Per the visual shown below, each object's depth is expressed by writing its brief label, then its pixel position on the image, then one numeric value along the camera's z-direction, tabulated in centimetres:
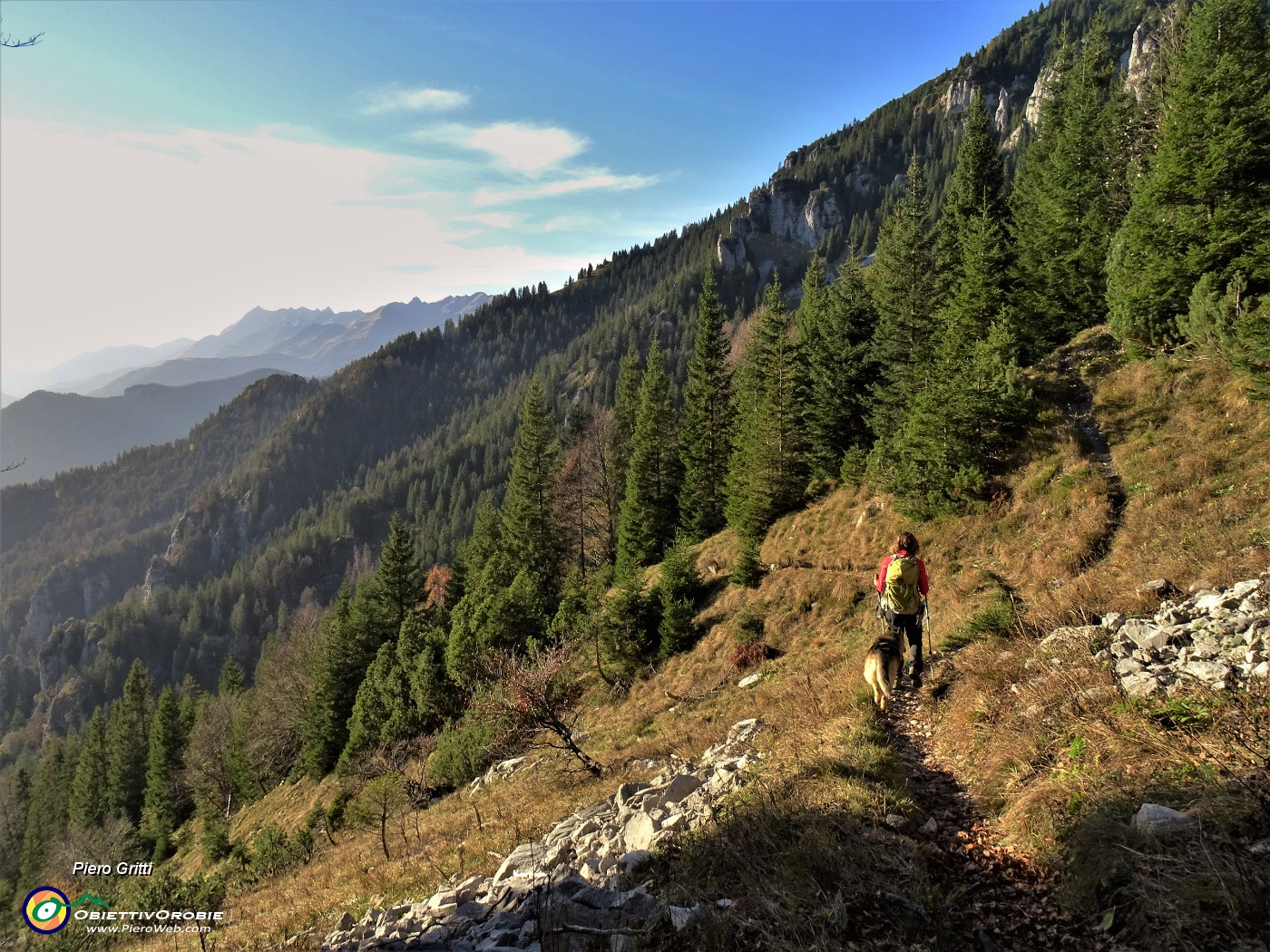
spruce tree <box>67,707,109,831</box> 5431
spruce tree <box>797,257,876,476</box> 2880
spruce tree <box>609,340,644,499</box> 4403
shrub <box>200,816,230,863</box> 3069
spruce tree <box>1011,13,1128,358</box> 2548
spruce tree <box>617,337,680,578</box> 3678
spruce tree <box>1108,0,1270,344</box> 1708
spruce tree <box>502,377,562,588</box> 4019
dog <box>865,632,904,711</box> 920
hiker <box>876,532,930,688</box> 961
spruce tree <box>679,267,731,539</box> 3572
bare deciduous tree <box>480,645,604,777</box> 1334
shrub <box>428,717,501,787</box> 2142
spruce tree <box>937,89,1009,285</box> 2970
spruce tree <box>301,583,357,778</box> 3922
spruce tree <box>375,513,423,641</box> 4403
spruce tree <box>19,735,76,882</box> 5300
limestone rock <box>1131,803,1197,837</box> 454
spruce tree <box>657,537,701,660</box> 2553
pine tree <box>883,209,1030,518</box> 1972
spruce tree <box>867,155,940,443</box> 2561
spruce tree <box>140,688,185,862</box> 4600
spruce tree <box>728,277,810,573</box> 2889
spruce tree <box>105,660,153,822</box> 5469
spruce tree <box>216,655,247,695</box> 6350
